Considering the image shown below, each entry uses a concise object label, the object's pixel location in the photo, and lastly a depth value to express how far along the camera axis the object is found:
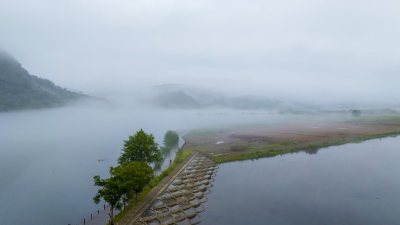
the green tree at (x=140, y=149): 61.72
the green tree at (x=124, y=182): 41.54
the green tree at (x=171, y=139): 131.12
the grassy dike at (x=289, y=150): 89.16
